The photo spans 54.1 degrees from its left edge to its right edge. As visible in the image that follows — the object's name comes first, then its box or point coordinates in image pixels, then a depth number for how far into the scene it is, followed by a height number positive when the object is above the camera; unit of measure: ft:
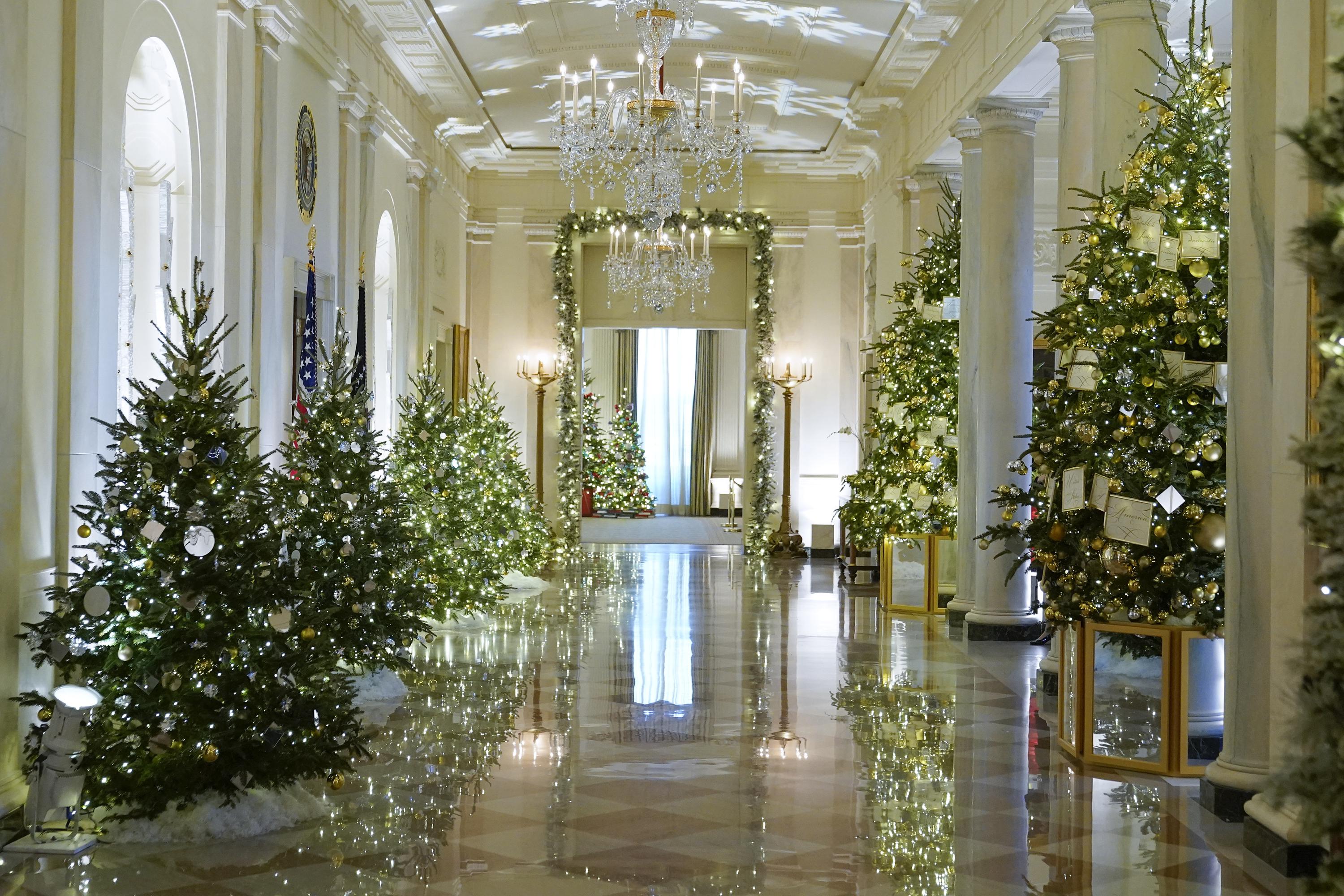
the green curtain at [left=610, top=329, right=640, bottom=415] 85.30 +6.55
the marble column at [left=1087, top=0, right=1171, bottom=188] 23.29 +6.99
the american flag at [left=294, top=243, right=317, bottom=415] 29.45 +2.51
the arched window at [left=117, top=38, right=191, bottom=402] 22.16 +4.47
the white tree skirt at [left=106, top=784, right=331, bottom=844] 15.75 -4.42
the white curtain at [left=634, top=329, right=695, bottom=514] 85.71 +3.03
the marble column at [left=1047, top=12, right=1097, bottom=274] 26.53 +7.23
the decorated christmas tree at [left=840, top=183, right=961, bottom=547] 38.60 +1.50
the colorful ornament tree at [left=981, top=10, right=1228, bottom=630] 19.27 +1.10
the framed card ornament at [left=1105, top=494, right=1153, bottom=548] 19.06 -0.78
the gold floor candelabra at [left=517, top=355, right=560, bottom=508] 55.88 +3.68
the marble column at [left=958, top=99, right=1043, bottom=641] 32.35 +3.71
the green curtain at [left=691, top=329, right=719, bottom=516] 85.51 +2.86
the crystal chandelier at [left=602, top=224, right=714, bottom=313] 49.21 +7.66
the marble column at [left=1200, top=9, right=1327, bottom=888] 15.33 +0.53
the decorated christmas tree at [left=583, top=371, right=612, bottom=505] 81.71 +0.52
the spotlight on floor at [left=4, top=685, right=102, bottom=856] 14.93 -3.70
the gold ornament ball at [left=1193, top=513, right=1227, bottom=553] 18.95 -0.95
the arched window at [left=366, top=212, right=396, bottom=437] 39.63 +4.22
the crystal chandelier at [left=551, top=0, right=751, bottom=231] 31.24 +8.60
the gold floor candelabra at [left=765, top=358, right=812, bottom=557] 54.95 -0.49
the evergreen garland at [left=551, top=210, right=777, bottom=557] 55.72 +3.44
